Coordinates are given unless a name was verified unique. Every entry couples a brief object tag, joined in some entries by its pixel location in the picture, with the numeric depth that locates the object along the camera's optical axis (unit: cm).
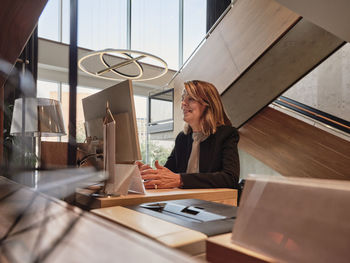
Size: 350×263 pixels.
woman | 189
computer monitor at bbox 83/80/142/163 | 125
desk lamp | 241
